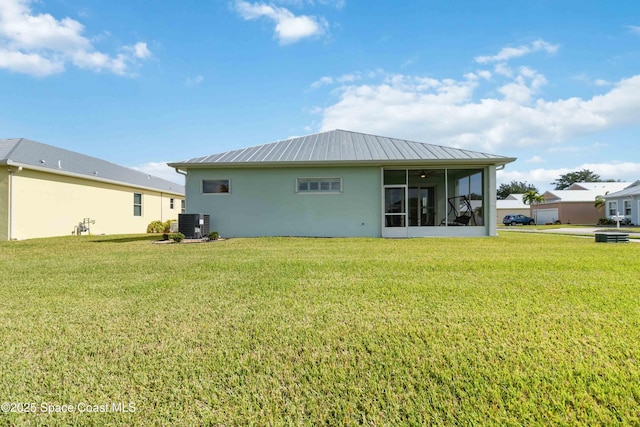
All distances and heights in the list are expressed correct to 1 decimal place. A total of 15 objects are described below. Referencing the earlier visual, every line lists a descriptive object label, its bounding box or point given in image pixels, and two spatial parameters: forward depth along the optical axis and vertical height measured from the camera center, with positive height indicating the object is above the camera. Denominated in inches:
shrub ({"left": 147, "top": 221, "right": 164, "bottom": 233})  748.6 -17.2
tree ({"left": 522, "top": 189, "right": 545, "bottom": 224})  1517.0 +92.0
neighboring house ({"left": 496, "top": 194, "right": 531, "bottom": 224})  1672.0 +54.4
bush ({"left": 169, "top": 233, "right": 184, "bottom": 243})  430.3 -24.1
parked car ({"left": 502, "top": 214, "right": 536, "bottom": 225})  1395.2 -13.6
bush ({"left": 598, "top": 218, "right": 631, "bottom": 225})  1057.8 -17.5
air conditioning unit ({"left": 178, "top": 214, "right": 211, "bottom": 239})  452.1 -7.8
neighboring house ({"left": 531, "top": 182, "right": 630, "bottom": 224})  1365.7 +46.1
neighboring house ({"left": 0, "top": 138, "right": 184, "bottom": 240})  492.2 +51.2
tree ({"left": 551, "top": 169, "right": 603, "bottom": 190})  2544.3 +323.7
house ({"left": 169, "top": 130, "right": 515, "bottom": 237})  488.7 +38.9
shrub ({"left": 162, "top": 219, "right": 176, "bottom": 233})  755.0 -15.4
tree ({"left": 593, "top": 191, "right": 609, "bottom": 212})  1247.2 +57.8
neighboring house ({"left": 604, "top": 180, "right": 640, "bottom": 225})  1031.6 +42.9
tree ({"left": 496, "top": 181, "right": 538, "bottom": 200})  2726.4 +258.6
